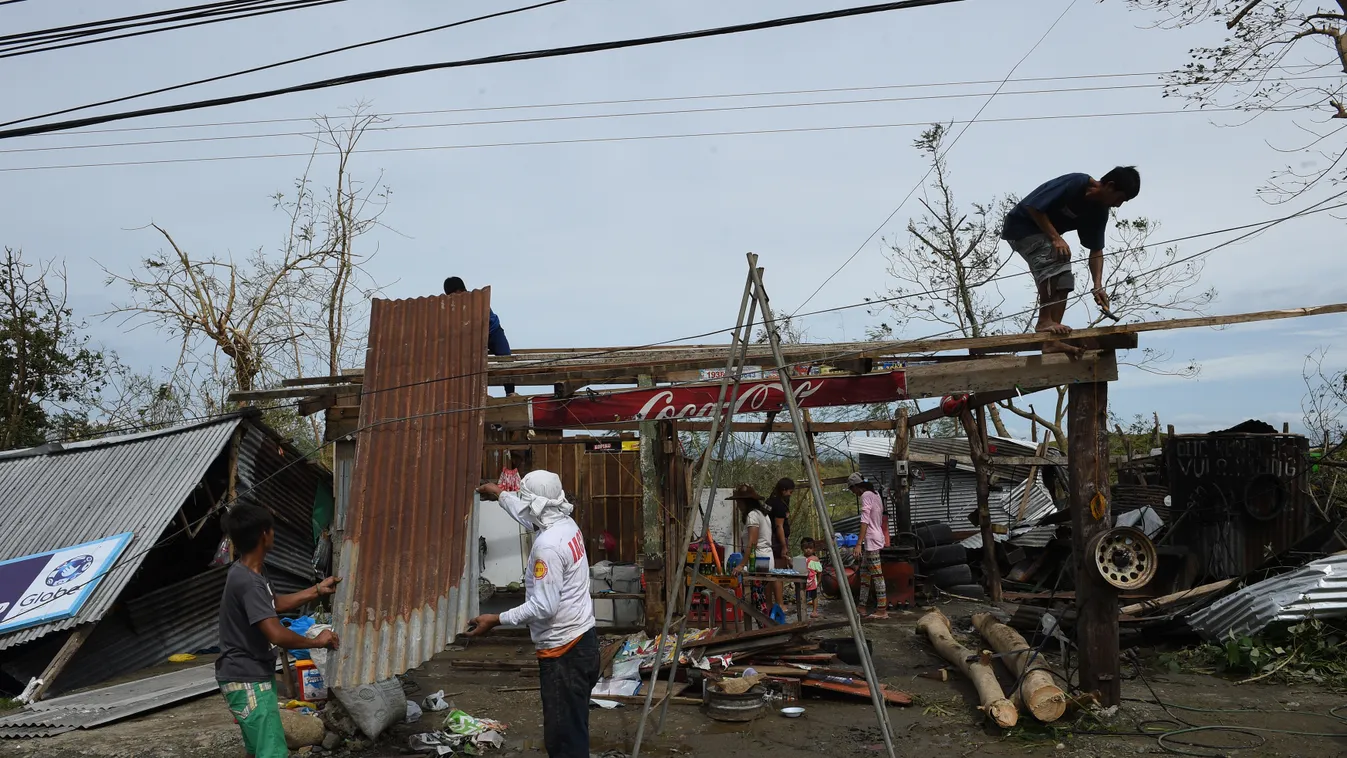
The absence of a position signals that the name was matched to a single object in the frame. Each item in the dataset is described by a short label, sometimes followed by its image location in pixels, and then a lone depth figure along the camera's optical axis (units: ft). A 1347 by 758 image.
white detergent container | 39.78
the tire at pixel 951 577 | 51.80
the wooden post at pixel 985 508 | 45.83
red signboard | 28.02
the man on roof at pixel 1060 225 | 24.80
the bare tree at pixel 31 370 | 62.13
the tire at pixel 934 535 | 53.67
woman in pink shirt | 44.52
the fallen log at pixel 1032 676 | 24.22
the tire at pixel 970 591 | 50.44
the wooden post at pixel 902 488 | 54.24
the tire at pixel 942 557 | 51.80
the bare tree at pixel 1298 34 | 48.60
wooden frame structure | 25.54
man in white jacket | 17.56
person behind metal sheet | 31.55
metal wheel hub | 24.63
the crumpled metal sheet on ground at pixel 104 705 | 27.17
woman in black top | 45.65
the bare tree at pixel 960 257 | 89.56
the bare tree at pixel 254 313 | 66.90
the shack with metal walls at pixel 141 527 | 34.12
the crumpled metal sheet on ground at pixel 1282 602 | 30.30
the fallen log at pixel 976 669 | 24.34
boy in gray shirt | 15.98
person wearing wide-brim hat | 39.96
